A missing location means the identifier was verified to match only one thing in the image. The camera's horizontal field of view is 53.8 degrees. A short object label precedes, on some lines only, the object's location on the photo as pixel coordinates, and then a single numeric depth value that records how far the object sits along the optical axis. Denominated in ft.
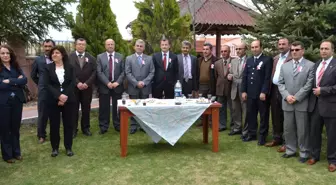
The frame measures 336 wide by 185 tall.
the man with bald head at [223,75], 21.16
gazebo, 36.29
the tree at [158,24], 25.14
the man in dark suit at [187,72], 21.96
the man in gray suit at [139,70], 20.80
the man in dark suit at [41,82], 18.71
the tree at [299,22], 18.04
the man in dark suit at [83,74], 20.04
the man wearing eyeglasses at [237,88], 20.06
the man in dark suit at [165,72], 20.92
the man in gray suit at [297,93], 15.14
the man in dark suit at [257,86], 17.80
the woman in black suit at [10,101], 15.33
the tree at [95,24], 26.58
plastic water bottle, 18.84
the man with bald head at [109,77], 20.93
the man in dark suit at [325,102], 13.97
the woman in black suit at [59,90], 15.70
